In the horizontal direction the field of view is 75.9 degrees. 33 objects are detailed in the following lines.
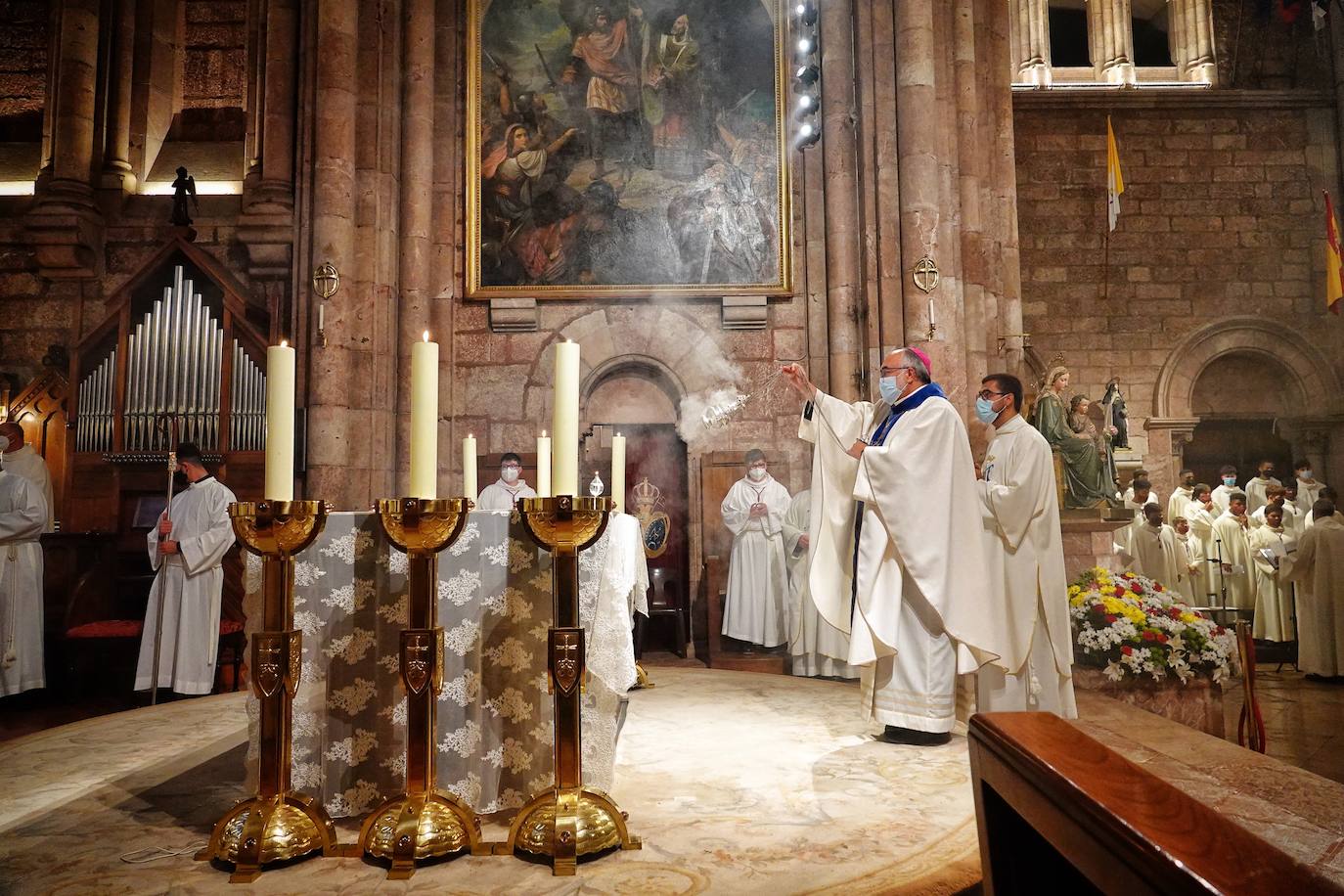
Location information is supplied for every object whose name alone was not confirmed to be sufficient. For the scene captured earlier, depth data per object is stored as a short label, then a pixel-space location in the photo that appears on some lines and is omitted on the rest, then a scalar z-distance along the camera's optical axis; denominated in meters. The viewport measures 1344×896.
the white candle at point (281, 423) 2.22
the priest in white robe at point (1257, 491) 12.44
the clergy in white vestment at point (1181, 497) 11.93
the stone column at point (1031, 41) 14.38
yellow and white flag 11.41
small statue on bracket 8.27
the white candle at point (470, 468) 3.84
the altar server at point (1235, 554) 10.70
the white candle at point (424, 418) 2.21
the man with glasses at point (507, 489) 7.76
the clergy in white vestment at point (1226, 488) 11.95
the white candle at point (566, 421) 2.25
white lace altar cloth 2.65
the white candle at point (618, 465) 4.65
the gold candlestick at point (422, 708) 2.17
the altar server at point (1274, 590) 9.67
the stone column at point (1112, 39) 14.19
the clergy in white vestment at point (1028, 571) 4.27
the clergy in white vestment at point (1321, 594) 8.05
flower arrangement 5.09
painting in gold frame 8.52
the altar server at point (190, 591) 6.26
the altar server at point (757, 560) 7.95
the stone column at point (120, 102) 9.11
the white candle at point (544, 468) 4.40
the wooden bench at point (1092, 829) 0.52
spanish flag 12.25
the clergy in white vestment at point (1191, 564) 10.88
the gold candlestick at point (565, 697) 2.21
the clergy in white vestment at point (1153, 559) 10.59
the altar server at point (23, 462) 6.77
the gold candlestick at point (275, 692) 2.17
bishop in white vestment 3.80
